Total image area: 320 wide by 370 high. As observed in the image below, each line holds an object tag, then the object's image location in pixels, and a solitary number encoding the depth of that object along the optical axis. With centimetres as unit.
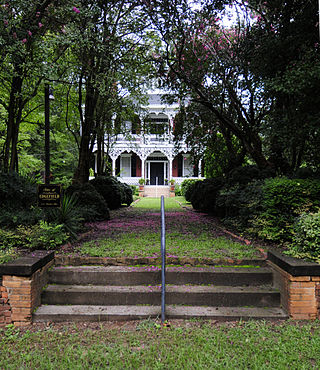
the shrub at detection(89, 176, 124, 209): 1102
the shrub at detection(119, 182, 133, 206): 1285
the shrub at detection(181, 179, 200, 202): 2086
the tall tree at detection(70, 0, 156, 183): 605
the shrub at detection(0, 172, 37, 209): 535
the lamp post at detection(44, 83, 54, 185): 659
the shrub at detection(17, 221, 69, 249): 430
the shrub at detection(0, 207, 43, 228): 477
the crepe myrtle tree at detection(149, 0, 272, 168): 652
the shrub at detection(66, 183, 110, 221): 777
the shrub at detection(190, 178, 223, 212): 952
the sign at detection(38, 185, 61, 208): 485
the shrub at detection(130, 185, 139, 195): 2243
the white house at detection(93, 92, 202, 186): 2617
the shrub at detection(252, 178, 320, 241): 461
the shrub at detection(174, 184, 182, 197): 2306
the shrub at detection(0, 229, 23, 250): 425
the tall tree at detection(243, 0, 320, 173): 497
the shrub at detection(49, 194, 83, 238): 512
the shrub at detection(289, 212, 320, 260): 355
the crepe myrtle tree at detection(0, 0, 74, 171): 541
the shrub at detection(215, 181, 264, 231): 545
